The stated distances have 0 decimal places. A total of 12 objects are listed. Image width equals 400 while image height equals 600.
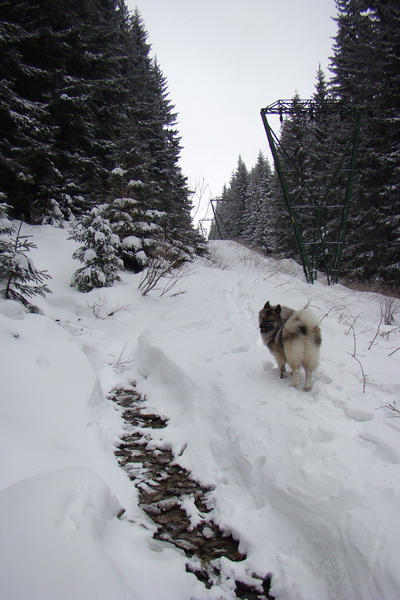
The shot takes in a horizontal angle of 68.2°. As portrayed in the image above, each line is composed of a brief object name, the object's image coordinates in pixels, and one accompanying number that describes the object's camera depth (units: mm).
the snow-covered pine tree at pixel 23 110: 9508
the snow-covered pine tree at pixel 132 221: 9875
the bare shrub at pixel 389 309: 7249
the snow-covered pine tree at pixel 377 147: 12688
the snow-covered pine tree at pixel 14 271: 4289
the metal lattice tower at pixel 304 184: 10141
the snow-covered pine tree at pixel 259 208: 34156
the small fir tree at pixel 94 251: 7645
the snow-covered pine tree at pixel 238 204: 45531
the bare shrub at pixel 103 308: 7004
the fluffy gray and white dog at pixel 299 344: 3494
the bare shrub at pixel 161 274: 8422
